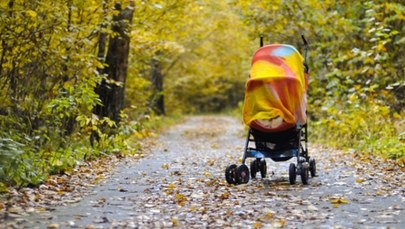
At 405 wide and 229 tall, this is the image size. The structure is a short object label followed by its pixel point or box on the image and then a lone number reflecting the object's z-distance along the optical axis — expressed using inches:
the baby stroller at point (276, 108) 365.7
